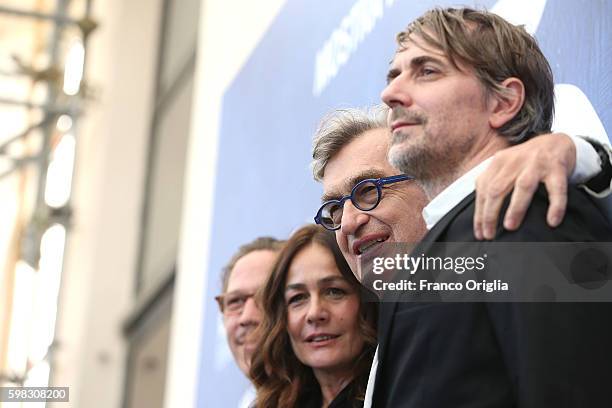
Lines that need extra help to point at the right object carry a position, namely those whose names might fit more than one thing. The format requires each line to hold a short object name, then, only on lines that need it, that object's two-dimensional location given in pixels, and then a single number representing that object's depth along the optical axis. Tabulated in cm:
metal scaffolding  1310
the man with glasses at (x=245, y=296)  438
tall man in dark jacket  224
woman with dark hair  349
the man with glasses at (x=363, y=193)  317
